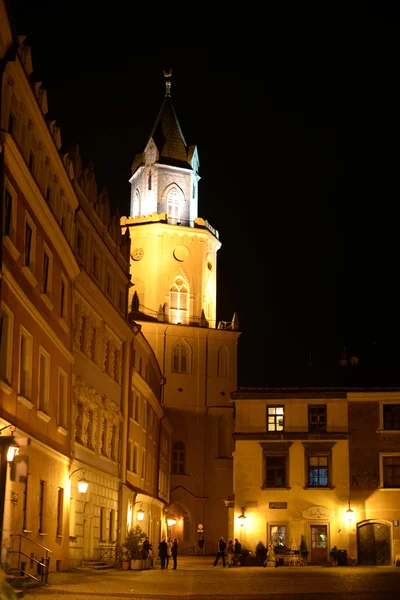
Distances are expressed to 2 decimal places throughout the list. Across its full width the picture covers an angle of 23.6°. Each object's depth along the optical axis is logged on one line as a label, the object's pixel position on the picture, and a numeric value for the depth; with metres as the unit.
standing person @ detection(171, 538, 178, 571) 43.68
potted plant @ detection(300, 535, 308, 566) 50.97
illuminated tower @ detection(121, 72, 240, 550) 79.62
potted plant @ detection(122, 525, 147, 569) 39.72
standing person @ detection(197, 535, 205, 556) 75.56
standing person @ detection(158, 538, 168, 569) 43.03
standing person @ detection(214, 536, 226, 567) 48.30
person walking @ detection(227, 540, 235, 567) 49.53
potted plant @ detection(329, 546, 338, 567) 49.38
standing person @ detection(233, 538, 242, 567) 49.31
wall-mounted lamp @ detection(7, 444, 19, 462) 22.25
